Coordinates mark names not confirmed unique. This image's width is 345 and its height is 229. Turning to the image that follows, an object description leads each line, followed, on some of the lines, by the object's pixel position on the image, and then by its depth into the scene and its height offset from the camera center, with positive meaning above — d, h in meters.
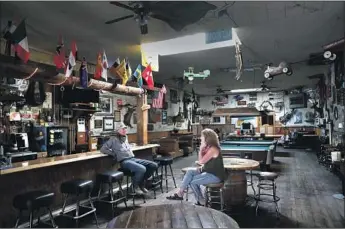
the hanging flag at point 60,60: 3.97 +0.93
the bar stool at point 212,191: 3.77 -1.02
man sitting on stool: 4.60 -0.64
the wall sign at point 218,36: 5.05 +1.62
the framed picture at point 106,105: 8.07 +0.57
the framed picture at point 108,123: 8.17 -0.01
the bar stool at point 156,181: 5.36 -1.19
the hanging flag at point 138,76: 5.68 +0.98
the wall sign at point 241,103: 15.42 +1.06
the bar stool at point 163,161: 5.44 -0.77
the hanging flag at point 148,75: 5.85 +1.04
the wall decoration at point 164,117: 11.97 +0.25
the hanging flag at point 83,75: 4.44 +0.80
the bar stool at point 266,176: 4.21 -0.85
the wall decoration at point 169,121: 12.47 +0.07
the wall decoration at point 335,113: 7.25 +0.19
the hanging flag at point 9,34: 3.86 +1.33
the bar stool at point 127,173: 4.57 -0.84
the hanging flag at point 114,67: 5.16 +1.06
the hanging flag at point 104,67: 4.77 +0.98
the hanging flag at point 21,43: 3.53 +1.06
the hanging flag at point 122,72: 5.17 +0.98
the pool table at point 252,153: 6.57 -0.76
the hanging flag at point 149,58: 5.80 +1.41
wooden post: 6.22 +0.06
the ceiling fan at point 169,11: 3.50 +1.49
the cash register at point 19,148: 4.88 -0.45
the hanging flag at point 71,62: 4.02 +0.91
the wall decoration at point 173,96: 12.77 +1.25
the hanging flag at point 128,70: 5.33 +1.04
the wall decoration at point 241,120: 15.34 +0.09
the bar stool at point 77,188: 3.50 -0.83
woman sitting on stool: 3.79 -0.66
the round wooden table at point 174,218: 2.03 -0.76
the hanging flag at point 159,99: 6.74 +0.59
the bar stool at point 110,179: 4.18 -0.86
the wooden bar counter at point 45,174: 3.37 -0.74
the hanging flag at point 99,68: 4.67 +0.96
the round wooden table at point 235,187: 4.23 -1.01
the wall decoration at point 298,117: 14.13 +0.18
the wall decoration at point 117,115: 8.77 +0.25
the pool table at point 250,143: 7.90 -0.63
